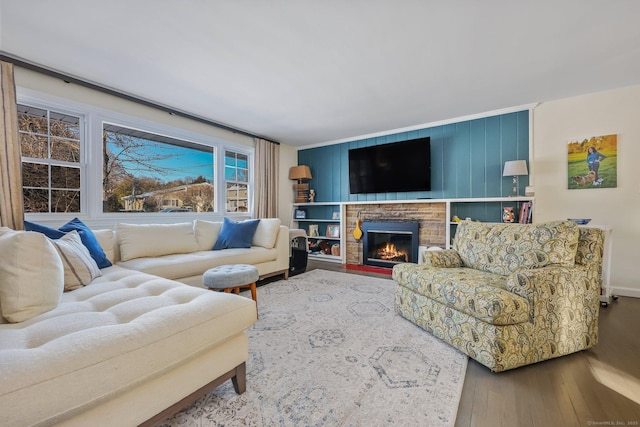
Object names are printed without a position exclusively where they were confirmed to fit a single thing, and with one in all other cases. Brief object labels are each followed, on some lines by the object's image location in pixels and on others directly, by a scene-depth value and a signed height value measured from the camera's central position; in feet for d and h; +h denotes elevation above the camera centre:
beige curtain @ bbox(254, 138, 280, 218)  15.19 +1.94
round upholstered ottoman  6.95 -1.81
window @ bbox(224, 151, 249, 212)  14.35 +1.70
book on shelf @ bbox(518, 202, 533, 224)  10.63 -0.16
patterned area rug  3.96 -3.10
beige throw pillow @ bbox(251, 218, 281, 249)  11.44 -1.02
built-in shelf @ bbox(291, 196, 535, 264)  11.44 +0.01
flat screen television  13.15 +2.29
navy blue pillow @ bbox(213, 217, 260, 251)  10.98 -1.03
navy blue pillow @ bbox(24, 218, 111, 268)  6.60 -0.60
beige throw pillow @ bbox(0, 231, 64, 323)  3.72 -0.98
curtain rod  7.60 +4.33
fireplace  13.51 -1.82
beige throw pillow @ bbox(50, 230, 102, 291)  5.36 -1.12
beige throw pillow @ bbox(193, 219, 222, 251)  10.78 -0.96
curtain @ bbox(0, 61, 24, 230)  7.22 +1.48
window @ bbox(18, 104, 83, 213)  8.27 +1.72
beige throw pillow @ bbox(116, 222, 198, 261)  8.59 -1.01
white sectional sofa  2.51 -1.54
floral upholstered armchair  4.96 -1.80
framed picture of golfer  9.63 +1.77
